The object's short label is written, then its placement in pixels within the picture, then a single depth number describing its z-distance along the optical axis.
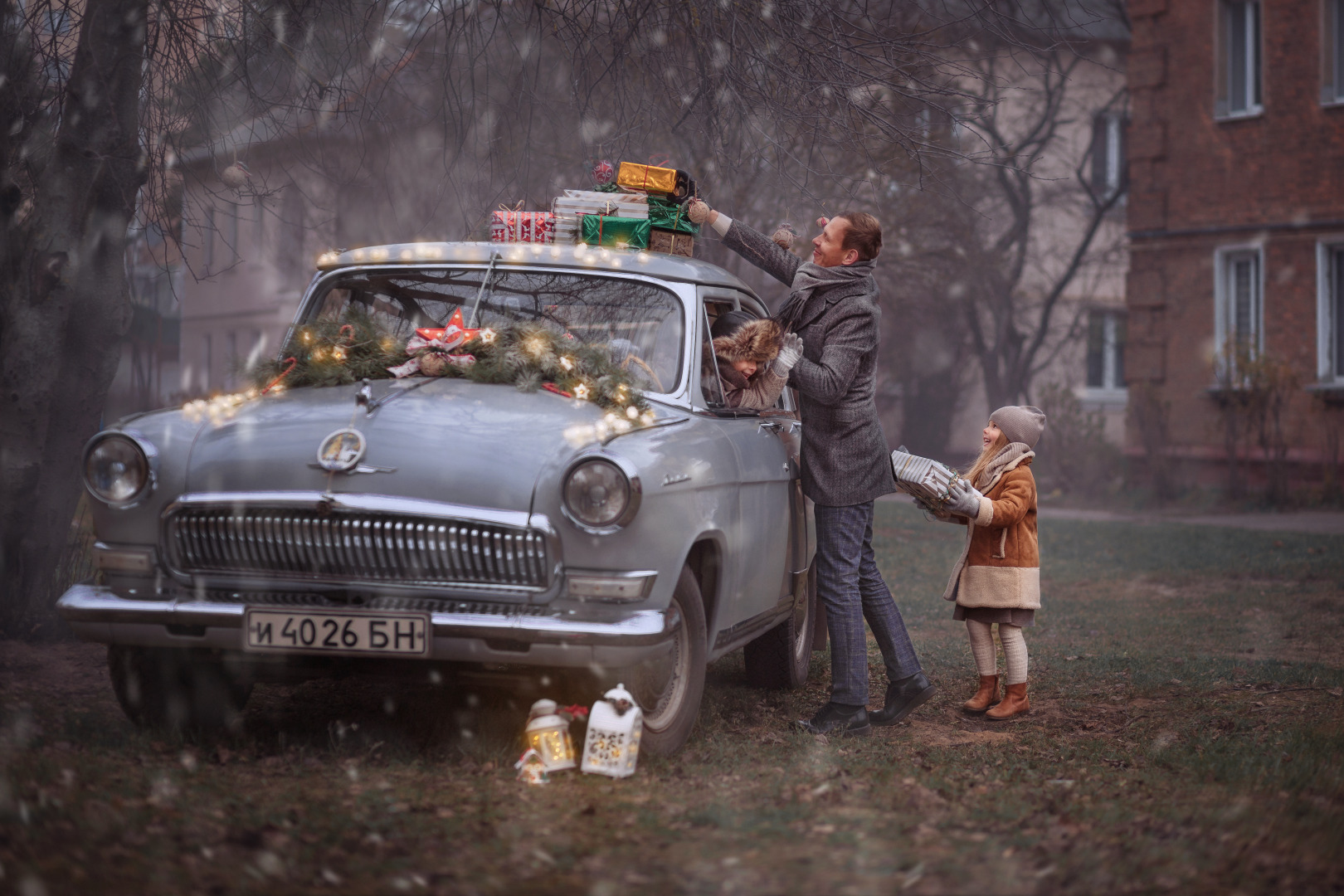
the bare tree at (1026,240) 21.86
